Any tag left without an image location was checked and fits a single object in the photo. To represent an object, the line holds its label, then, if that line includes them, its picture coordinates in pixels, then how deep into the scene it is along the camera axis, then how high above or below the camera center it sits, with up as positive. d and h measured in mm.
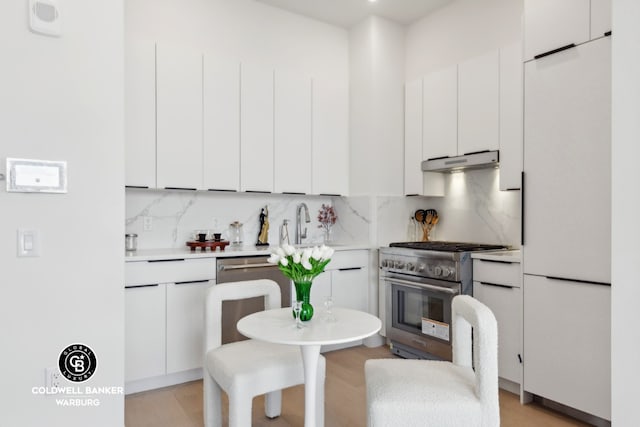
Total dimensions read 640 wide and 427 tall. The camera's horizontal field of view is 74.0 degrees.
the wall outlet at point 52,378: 1847 -733
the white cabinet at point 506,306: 2830 -660
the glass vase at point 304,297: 1996 -410
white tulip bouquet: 1955 -234
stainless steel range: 3152 -633
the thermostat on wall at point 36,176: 1782 +149
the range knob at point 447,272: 3149 -459
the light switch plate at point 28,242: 1810 -136
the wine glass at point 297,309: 1966 -464
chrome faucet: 4141 -98
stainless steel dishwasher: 3184 -516
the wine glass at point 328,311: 2080 -512
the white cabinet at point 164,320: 2854 -767
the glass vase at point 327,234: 4383 -244
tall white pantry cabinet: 2346 +32
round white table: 1771 -534
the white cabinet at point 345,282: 3711 -642
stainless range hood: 3349 +408
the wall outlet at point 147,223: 3449 -102
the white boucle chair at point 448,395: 1634 -729
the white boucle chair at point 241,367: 1936 -749
